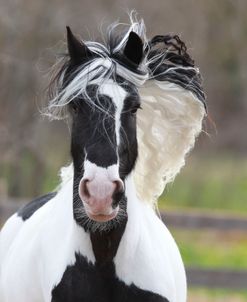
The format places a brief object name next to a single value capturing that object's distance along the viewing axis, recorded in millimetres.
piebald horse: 8156
